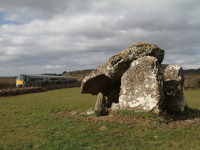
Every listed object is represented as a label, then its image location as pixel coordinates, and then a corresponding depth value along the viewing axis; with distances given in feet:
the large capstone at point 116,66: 35.83
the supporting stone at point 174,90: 34.19
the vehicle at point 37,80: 154.59
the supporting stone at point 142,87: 29.30
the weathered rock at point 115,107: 34.10
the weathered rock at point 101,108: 33.99
